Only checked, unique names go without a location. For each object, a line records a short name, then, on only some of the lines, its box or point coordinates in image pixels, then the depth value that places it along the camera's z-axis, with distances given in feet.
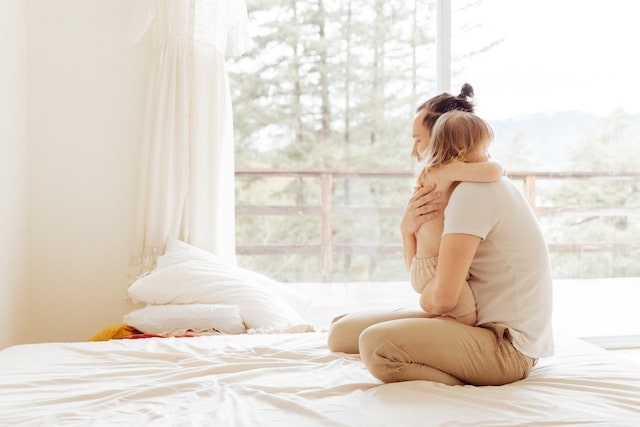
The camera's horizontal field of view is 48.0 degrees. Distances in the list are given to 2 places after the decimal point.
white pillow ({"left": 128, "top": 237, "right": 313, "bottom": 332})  9.36
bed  4.76
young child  5.84
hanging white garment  11.02
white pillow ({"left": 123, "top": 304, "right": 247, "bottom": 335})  8.92
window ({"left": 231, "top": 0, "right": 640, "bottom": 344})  12.32
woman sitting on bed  5.63
